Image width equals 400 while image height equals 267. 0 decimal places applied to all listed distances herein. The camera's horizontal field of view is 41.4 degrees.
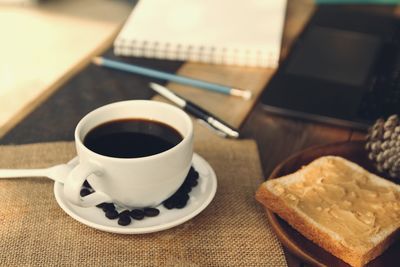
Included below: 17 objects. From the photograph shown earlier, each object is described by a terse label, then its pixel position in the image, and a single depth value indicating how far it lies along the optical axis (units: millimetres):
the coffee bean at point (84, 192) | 560
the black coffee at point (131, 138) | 526
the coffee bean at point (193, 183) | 571
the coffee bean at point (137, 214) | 521
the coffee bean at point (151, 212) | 526
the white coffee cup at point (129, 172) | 487
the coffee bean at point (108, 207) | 528
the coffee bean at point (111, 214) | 520
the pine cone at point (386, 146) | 623
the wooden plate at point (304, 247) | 510
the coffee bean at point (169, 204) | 537
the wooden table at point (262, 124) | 754
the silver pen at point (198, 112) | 715
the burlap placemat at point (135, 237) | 503
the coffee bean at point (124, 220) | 512
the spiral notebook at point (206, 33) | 901
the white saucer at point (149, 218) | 505
